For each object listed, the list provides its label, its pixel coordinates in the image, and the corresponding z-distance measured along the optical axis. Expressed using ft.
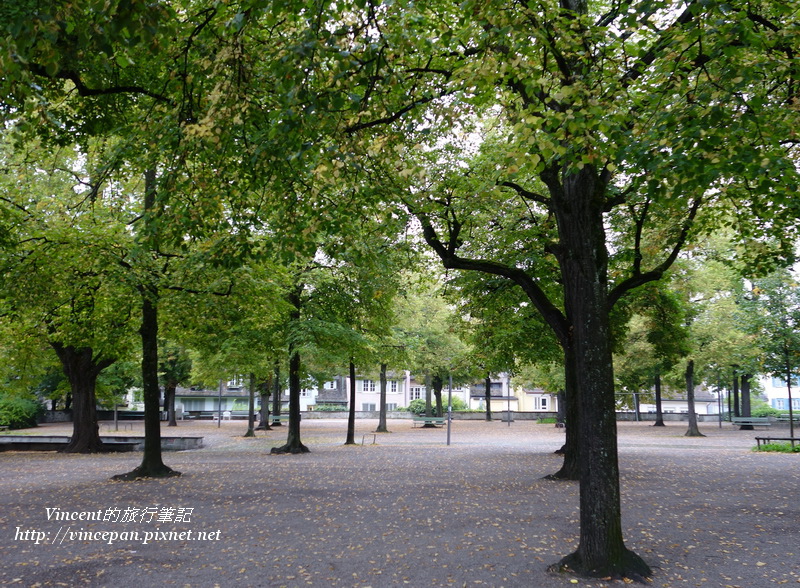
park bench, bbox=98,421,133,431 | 142.45
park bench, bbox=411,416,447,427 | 140.77
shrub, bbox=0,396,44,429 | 115.24
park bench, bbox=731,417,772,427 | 115.55
